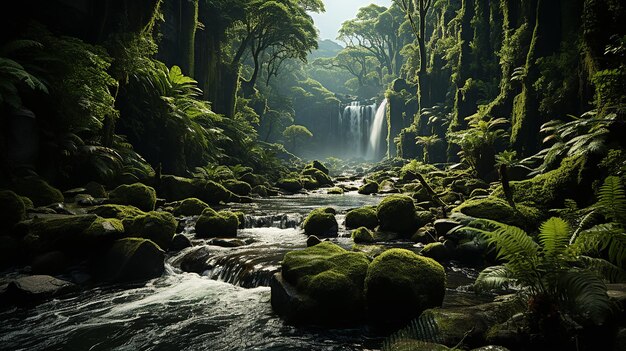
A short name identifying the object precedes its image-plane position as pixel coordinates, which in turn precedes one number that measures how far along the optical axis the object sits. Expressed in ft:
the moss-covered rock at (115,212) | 26.25
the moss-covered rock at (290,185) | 71.56
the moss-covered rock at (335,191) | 70.33
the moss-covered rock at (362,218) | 33.52
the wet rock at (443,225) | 24.67
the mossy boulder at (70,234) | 20.85
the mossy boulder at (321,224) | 32.32
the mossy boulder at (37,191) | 26.76
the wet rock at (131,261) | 20.54
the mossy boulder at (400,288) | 14.38
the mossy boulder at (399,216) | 30.25
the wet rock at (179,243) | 26.50
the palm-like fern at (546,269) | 9.61
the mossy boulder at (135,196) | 31.51
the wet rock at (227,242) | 27.50
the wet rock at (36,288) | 16.90
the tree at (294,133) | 157.73
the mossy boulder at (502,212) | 23.49
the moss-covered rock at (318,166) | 98.53
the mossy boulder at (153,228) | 24.85
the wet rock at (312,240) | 25.23
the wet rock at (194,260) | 23.27
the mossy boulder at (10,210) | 21.22
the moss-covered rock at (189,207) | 37.47
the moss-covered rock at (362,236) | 28.63
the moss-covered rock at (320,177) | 85.61
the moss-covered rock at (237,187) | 56.78
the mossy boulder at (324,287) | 14.71
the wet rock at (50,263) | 19.80
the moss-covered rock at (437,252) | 23.31
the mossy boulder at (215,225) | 30.63
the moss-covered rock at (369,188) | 69.05
